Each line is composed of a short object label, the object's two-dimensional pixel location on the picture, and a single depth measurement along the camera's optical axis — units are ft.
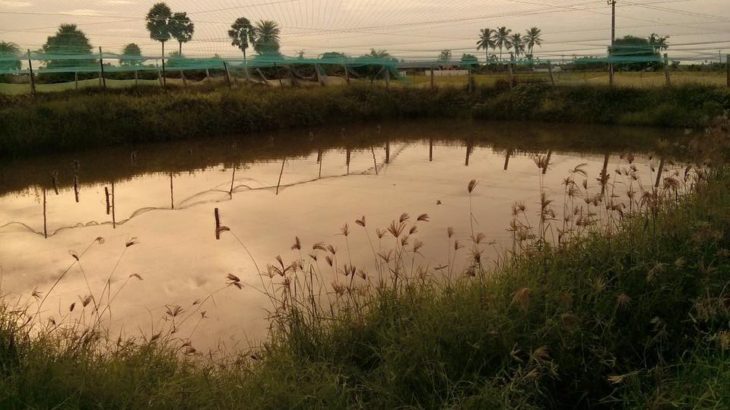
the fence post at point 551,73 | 50.80
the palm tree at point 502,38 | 130.12
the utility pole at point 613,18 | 76.13
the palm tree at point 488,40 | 137.32
